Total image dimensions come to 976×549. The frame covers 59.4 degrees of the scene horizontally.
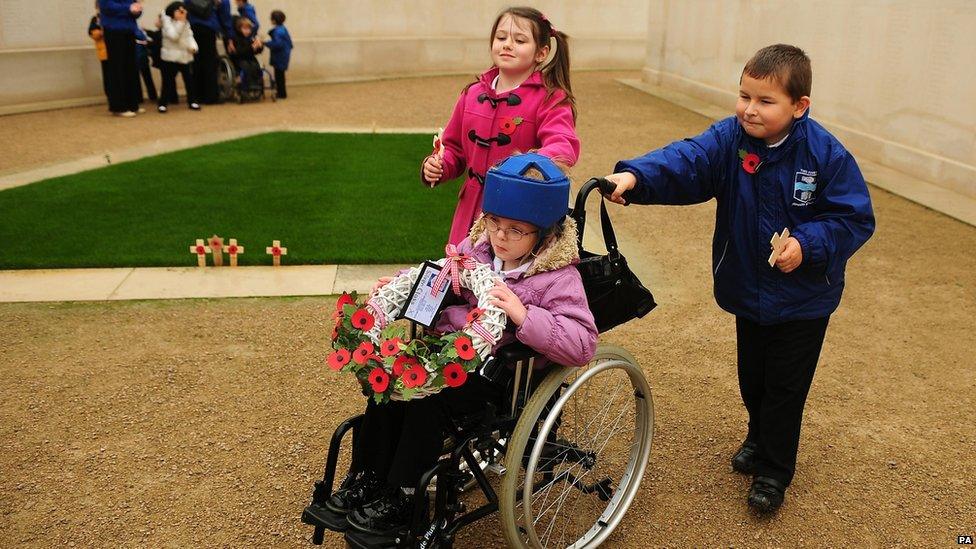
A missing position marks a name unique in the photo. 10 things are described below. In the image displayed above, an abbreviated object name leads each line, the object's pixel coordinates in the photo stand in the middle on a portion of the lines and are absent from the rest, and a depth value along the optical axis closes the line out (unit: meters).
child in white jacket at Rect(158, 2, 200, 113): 11.67
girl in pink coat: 3.53
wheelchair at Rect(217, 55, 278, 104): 12.84
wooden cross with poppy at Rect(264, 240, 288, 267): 5.60
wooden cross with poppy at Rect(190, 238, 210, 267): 5.54
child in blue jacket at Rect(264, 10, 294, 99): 13.22
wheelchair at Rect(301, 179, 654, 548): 2.63
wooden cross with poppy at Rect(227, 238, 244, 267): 5.60
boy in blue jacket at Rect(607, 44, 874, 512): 2.95
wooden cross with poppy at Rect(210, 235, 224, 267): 5.61
